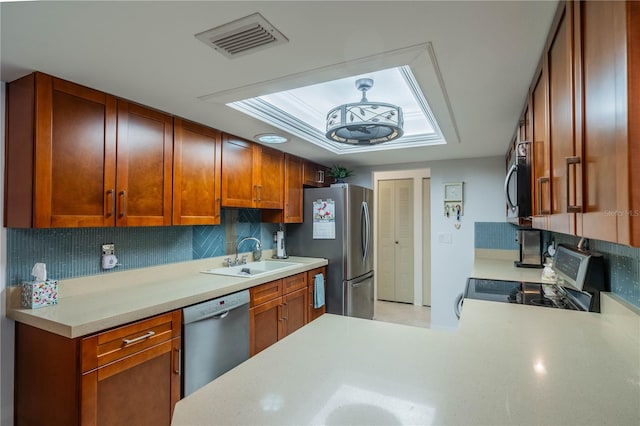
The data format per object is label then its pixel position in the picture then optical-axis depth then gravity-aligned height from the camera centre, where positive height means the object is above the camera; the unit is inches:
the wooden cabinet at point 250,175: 106.5 +14.7
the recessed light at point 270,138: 105.2 +25.7
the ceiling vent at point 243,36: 46.6 +27.3
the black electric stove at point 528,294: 67.4 -18.8
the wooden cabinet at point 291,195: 133.6 +8.6
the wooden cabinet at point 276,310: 97.0 -30.9
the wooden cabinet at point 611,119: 22.4 +7.5
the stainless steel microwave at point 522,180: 63.8 +7.0
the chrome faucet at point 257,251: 125.6 -14.1
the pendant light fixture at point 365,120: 78.4 +23.2
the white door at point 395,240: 197.2 -15.2
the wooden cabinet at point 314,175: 148.1 +19.5
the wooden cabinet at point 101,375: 56.2 -30.0
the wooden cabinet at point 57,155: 62.3 +12.5
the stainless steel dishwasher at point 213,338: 75.2 -30.7
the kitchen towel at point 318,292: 127.4 -29.9
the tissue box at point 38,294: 64.6 -15.6
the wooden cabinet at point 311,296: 125.3 -30.7
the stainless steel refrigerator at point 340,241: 135.0 -10.8
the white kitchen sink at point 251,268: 106.3 -19.0
